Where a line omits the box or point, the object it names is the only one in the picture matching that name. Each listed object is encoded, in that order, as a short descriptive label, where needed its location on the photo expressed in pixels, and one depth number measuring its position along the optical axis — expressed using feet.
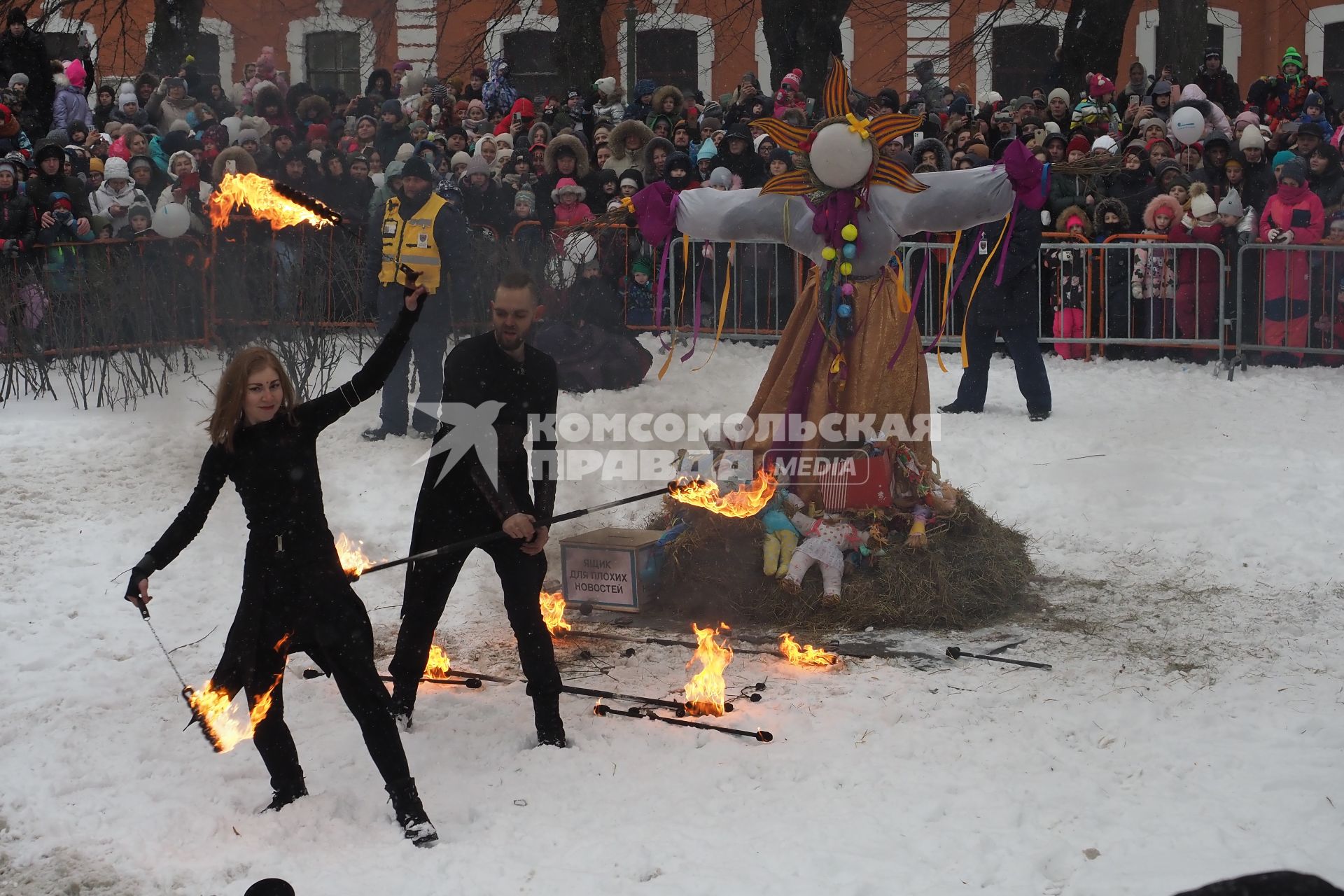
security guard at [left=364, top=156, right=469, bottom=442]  32.37
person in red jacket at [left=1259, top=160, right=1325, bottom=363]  37.29
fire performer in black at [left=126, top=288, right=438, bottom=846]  16.30
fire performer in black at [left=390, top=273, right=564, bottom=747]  18.66
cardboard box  24.68
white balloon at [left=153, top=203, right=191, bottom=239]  38.22
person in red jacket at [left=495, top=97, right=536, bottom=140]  50.18
